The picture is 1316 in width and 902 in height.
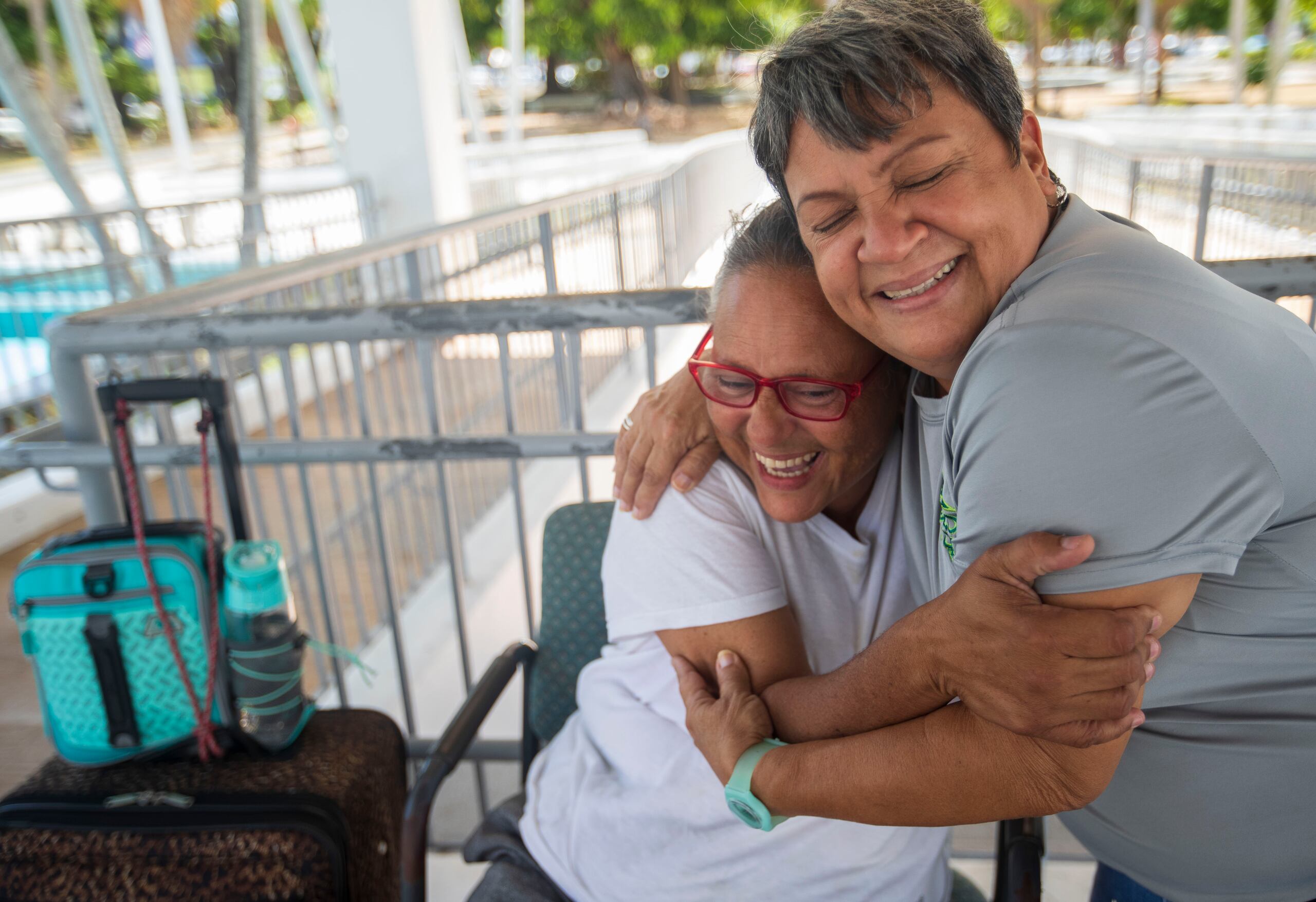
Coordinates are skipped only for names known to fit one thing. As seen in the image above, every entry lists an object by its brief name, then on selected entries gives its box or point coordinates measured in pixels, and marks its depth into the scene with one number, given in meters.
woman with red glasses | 1.40
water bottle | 1.89
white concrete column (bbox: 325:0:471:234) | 7.91
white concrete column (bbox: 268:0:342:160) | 11.77
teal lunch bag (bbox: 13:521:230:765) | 1.87
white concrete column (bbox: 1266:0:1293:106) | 18.19
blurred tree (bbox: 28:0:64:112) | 9.80
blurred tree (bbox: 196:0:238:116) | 33.44
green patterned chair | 1.97
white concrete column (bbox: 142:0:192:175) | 16.42
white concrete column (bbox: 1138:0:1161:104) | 26.47
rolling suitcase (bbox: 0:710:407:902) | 1.70
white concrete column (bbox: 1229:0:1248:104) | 21.41
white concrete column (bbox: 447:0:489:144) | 15.35
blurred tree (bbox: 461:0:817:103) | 31.67
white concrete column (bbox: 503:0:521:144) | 15.34
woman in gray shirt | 0.92
